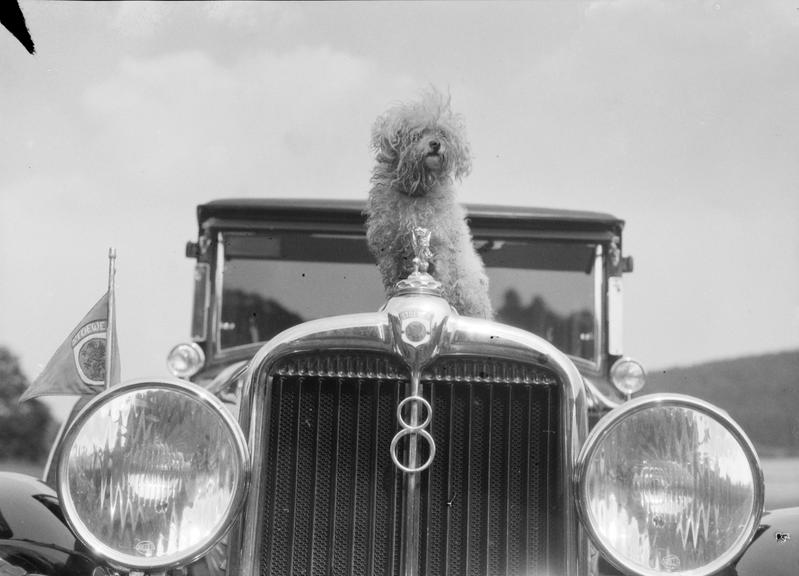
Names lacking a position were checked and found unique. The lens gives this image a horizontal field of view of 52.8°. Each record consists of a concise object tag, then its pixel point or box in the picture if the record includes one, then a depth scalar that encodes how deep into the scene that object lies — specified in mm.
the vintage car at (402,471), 1654
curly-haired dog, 2506
